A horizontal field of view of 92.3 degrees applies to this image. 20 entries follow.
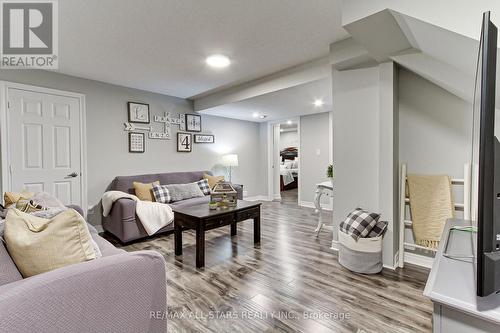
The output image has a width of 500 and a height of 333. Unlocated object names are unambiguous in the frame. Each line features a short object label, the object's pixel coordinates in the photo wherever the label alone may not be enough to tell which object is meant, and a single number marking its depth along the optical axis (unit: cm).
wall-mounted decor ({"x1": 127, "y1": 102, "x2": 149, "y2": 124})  397
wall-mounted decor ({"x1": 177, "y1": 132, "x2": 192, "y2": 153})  464
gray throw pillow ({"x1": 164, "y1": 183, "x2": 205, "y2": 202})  389
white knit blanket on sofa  320
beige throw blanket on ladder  220
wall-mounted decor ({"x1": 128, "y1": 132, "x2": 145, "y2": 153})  399
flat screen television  62
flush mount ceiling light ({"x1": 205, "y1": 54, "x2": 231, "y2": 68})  281
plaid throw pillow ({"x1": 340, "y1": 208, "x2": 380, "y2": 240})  221
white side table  327
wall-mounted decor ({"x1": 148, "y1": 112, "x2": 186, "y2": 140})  429
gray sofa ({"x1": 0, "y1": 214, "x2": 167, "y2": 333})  86
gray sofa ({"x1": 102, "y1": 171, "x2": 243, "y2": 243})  309
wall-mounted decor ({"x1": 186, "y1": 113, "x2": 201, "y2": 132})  479
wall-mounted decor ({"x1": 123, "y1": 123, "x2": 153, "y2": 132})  396
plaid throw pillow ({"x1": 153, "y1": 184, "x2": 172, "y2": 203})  371
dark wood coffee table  245
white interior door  302
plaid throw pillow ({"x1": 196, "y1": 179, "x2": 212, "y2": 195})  442
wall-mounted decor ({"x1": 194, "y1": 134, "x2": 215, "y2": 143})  497
